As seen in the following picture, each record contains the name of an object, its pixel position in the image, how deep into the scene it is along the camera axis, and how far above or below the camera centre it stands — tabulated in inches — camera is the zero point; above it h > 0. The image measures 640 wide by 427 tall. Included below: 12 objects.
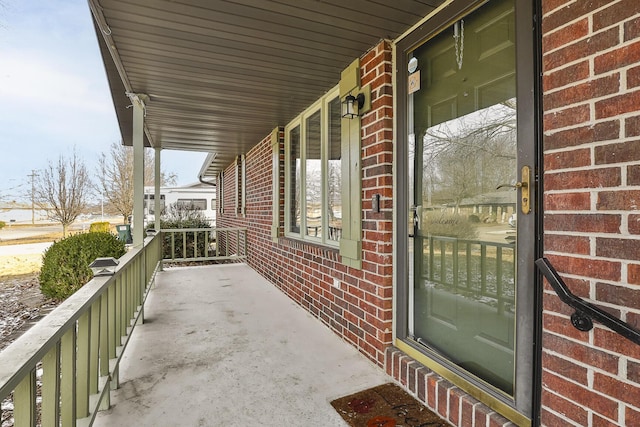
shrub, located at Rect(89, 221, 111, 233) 480.7 -20.3
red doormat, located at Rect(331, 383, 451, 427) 74.6 -44.7
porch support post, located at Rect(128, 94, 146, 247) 135.6 +16.6
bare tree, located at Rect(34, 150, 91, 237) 473.1 +27.1
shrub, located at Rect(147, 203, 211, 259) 360.8 -26.9
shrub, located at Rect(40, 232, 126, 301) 188.7 -27.7
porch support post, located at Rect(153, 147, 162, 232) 232.1 +19.9
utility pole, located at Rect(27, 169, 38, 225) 490.5 +33.4
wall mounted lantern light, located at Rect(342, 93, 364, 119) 109.1 +33.4
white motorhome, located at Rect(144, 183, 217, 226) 702.5 +31.7
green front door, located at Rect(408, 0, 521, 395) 67.5 +4.3
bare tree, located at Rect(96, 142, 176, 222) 608.4 +61.1
